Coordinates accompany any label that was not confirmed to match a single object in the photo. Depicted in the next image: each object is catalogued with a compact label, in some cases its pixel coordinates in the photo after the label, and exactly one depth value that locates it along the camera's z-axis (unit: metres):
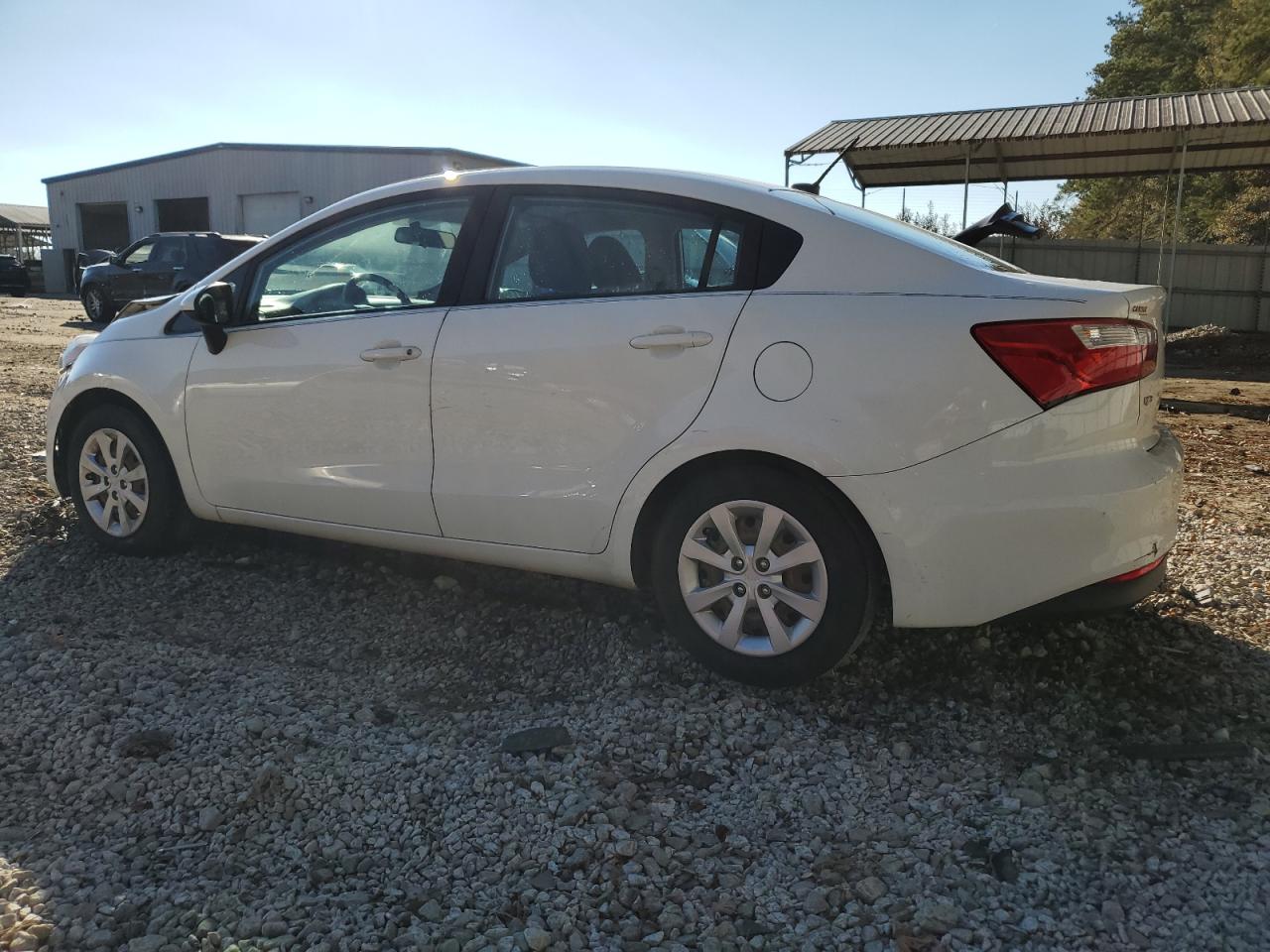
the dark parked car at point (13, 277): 32.25
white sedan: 2.93
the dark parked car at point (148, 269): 19.27
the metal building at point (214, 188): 29.80
